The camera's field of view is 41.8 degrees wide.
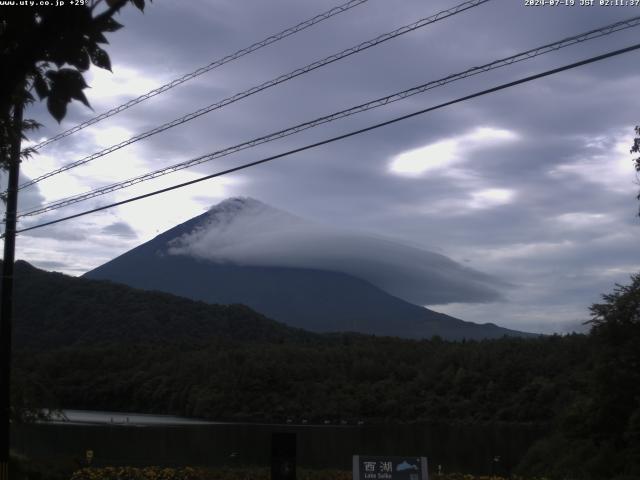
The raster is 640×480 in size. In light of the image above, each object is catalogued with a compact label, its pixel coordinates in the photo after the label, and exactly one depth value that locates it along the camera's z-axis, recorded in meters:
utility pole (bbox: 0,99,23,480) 17.66
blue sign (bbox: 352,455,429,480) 13.85
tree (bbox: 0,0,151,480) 5.15
